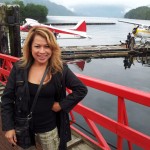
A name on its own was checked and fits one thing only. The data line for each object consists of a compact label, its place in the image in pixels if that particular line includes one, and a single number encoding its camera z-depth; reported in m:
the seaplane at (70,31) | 23.01
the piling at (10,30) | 4.36
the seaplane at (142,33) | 21.51
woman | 1.43
